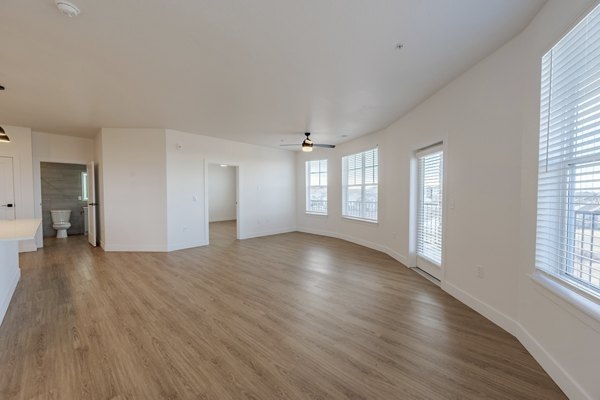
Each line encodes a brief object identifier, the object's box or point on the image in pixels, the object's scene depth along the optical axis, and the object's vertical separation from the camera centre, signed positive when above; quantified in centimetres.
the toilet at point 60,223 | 719 -87
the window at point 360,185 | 622 +21
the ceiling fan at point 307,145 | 545 +101
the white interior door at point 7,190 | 546 +4
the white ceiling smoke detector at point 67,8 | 184 +134
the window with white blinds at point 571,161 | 161 +23
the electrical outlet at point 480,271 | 278 -85
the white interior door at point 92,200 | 617 -19
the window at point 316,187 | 795 +18
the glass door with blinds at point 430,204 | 381 -17
